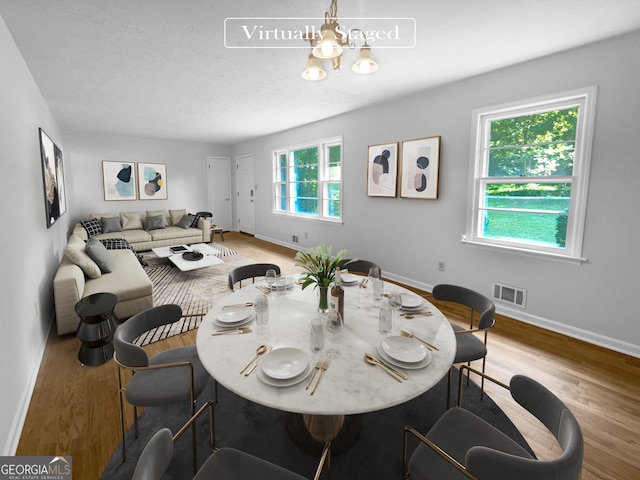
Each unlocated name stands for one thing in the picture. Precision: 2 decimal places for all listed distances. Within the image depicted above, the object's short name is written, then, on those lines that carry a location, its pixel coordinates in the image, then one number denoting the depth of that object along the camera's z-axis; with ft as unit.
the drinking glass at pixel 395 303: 5.50
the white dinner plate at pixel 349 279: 7.31
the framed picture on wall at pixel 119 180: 22.85
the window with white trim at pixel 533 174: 9.31
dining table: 3.67
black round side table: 8.10
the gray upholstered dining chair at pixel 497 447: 2.91
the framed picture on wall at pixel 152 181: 24.21
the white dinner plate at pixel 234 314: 5.33
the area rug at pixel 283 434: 5.25
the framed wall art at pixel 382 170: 14.34
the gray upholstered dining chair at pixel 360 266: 9.23
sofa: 9.23
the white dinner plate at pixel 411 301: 5.95
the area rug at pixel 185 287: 10.09
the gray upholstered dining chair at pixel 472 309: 5.99
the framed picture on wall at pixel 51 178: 10.46
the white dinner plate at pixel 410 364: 4.13
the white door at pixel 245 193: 26.68
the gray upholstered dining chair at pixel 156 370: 4.76
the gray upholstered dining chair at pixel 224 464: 3.14
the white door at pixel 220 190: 27.99
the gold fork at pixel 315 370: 3.82
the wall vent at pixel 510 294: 10.71
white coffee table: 15.15
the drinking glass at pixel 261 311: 5.11
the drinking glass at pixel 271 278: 6.79
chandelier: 5.42
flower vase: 5.51
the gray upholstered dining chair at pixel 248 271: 8.38
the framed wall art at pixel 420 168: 12.73
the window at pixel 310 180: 18.53
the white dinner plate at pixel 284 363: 3.91
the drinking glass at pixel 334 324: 4.62
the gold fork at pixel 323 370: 3.73
